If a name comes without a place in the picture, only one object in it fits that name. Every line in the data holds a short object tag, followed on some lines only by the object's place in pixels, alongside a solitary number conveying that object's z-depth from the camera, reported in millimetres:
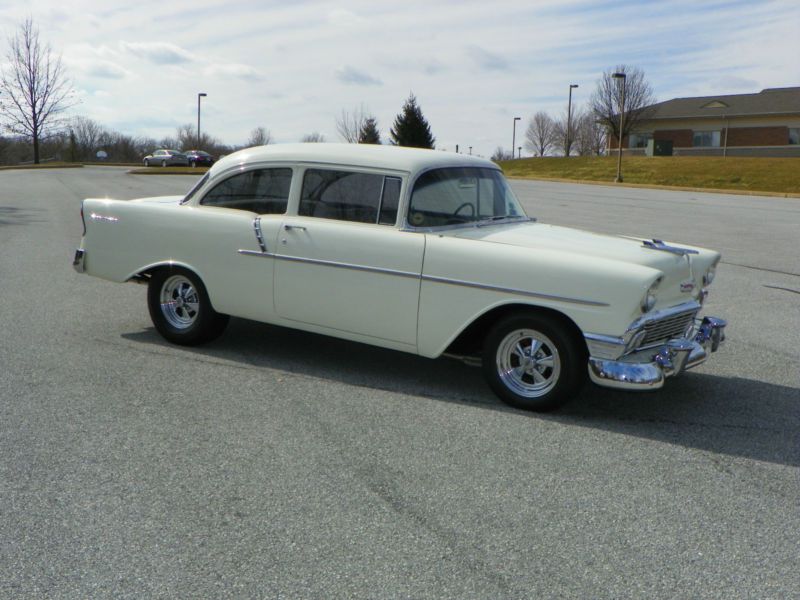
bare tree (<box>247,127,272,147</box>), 68500
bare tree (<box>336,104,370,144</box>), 62438
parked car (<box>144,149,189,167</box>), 53625
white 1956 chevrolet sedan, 4984
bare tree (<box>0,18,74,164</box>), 51594
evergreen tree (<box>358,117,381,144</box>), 58994
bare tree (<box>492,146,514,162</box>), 106188
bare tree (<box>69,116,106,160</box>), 71812
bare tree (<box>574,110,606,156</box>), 93688
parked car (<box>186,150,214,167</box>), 52750
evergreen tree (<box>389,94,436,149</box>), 57188
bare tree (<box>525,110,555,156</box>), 103875
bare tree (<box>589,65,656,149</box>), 65438
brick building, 59531
